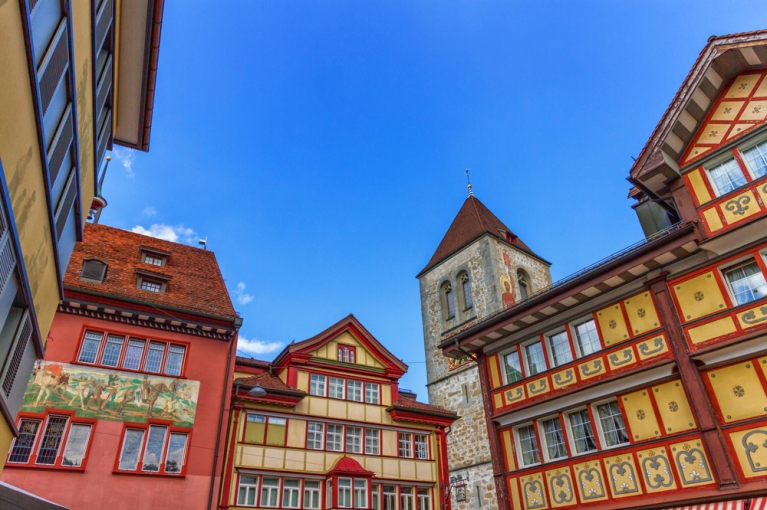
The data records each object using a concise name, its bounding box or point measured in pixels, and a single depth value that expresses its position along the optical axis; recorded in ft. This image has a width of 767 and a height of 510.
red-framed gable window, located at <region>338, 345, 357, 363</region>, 75.82
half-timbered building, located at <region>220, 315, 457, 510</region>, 62.69
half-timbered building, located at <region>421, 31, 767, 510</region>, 38.75
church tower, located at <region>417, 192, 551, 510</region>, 101.24
